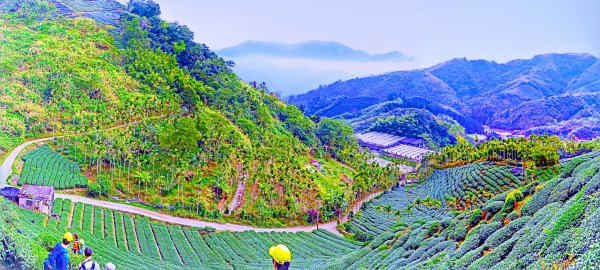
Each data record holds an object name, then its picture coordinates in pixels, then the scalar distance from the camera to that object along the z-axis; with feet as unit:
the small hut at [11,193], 110.11
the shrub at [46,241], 65.57
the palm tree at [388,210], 174.60
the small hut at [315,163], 254.35
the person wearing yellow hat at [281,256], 31.55
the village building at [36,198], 112.68
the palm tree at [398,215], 167.86
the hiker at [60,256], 40.60
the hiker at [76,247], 57.82
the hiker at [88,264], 38.93
